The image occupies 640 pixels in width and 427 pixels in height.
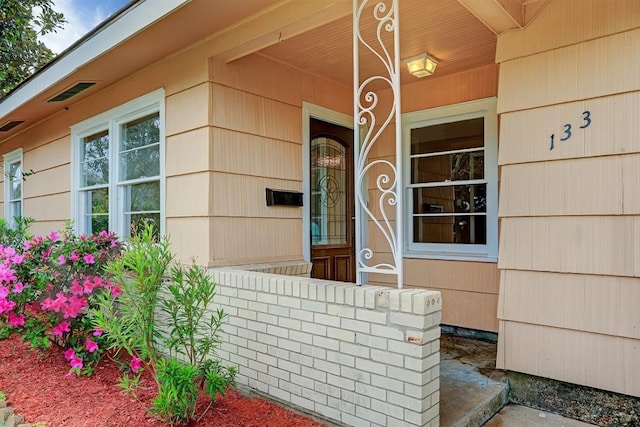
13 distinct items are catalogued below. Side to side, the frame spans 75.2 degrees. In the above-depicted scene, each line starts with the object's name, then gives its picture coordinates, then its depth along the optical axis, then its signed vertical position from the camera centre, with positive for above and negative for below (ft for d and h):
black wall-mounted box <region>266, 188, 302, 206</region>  11.93 +0.35
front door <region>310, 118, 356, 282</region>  13.87 +0.25
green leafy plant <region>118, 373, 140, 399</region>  7.36 -3.22
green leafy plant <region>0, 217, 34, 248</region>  15.05 -1.10
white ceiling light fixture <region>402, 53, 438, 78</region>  11.31 +4.06
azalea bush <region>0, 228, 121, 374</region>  10.37 -2.12
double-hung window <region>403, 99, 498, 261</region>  12.03 +0.90
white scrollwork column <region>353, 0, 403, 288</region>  6.95 +1.71
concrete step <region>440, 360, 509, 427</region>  7.31 -3.58
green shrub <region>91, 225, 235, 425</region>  7.29 -2.11
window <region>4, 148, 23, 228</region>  22.39 +1.17
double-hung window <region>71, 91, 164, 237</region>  12.98 +1.40
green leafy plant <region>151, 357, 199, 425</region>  7.14 -3.22
